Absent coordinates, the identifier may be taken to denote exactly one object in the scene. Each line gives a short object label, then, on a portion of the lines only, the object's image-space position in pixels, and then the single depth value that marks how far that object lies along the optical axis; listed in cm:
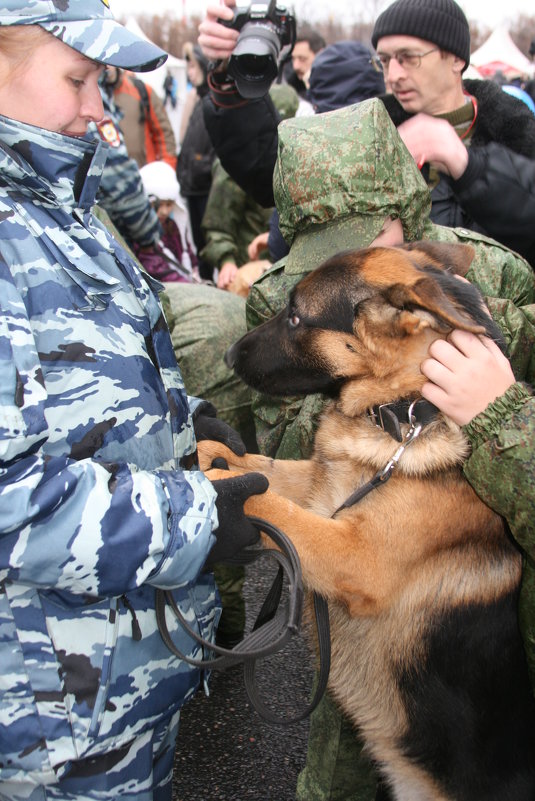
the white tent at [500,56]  1382
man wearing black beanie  290
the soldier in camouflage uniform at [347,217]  231
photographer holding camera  322
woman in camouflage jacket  129
